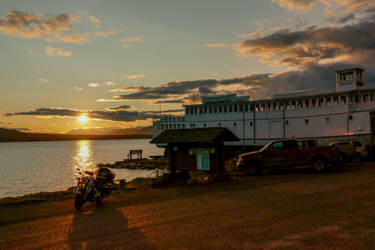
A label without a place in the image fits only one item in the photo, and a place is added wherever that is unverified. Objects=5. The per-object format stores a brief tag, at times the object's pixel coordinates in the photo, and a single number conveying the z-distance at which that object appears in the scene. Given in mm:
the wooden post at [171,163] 18736
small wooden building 17828
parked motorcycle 10900
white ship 36719
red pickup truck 19531
